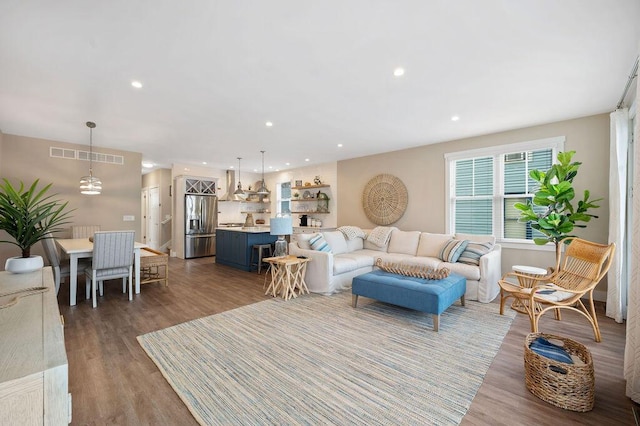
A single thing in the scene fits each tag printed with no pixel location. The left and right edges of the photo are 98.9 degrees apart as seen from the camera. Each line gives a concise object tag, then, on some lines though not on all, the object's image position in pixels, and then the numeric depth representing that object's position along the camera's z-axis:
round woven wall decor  5.90
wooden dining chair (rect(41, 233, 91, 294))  3.71
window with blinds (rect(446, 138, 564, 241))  4.45
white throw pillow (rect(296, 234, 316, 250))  4.70
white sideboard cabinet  0.68
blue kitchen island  5.90
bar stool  5.80
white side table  3.38
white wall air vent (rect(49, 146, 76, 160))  5.19
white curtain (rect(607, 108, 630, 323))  3.24
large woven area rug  1.77
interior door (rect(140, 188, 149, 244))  9.25
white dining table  3.69
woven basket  1.79
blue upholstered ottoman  2.94
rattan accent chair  2.59
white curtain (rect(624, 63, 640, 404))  1.86
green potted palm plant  1.98
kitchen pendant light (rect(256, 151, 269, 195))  6.94
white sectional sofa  3.92
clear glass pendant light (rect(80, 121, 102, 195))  4.18
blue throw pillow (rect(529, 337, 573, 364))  2.02
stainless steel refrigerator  7.59
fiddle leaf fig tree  3.51
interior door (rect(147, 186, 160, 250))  8.52
